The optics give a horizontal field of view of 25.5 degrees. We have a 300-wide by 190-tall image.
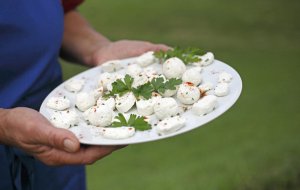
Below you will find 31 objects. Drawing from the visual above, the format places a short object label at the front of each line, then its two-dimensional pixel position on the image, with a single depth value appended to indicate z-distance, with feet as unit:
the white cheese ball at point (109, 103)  3.43
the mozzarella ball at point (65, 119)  3.20
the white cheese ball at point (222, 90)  3.31
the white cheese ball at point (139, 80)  3.64
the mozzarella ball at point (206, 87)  3.49
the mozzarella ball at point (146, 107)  3.34
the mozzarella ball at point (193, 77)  3.57
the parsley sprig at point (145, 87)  3.51
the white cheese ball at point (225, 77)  3.45
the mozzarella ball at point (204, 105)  3.12
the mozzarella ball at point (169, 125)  3.00
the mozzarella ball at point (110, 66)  3.93
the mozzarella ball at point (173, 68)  3.72
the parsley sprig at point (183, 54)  3.87
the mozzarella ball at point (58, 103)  3.43
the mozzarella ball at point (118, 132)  3.05
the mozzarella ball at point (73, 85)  3.73
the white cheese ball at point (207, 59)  3.79
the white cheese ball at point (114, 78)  3.67
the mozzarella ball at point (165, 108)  3.24
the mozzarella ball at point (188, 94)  3.36
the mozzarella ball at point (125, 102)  3.40
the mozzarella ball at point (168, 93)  3.53
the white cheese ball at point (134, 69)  3.82
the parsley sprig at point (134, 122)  3.13
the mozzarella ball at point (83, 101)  3.48
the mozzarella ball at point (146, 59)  3.95
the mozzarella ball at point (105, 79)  3.71
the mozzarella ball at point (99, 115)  3.23
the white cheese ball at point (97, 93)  3.65
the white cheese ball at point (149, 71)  3.76
